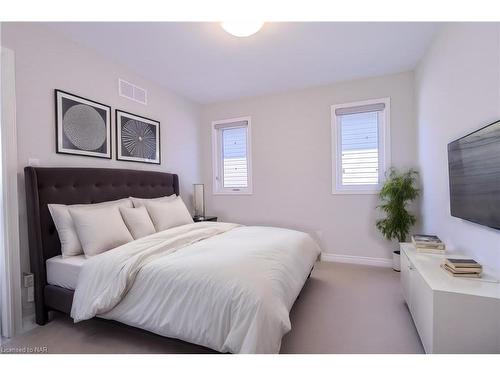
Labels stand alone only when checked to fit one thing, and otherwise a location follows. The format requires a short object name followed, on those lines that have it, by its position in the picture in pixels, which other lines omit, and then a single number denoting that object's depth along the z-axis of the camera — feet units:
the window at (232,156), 13.37
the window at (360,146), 10.89
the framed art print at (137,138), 9.37
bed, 4.46
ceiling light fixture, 5.66
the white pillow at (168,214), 8.71
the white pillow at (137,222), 7.68
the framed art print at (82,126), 7.42
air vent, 9.43
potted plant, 9.66
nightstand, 12.04
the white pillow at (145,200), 8.83
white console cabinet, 4.15
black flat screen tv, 4.48
